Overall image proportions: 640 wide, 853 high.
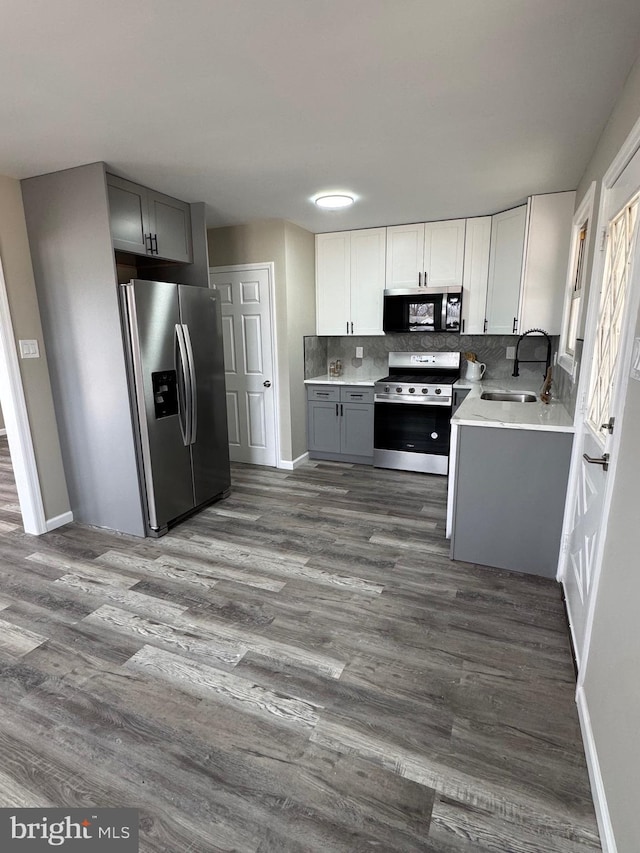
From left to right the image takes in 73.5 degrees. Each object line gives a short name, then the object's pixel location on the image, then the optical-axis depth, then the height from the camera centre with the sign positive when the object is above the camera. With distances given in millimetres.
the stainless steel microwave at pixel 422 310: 4168 +177
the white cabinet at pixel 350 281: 4422 +499
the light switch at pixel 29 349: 2989 -103
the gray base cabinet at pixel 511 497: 2436 -984
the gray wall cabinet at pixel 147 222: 2805 +775
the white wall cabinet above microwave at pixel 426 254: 4094 +707
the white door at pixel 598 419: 1641 -407
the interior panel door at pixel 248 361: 4340 -312
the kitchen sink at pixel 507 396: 3596 -576
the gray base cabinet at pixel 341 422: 4477 -972
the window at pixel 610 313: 1769 +55
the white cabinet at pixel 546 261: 3297 +499
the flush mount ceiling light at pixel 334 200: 3333 +991
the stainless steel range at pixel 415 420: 4117 -889
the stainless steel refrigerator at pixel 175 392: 2852 -434
